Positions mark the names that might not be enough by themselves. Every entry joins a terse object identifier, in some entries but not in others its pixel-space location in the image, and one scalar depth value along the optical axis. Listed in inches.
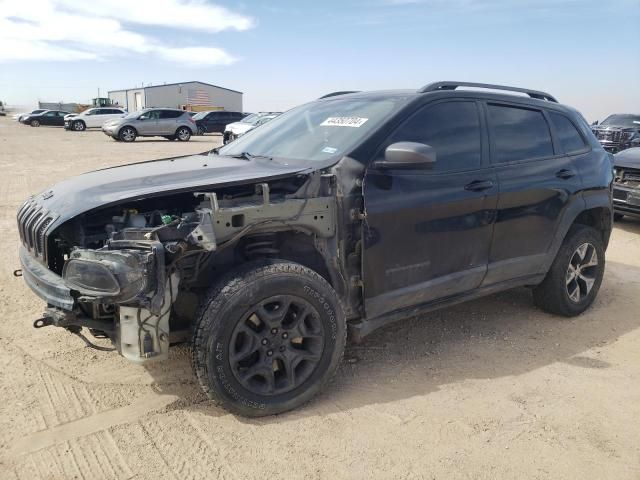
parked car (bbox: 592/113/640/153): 658.8
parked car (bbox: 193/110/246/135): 1317.7
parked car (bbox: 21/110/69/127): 1542.8
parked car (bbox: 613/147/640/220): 312.3
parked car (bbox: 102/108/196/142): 986.1
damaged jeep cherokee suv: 103.3
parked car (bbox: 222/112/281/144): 918.8
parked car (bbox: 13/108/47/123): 1572.8
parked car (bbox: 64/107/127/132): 1324.8
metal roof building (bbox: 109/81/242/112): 2257.6
